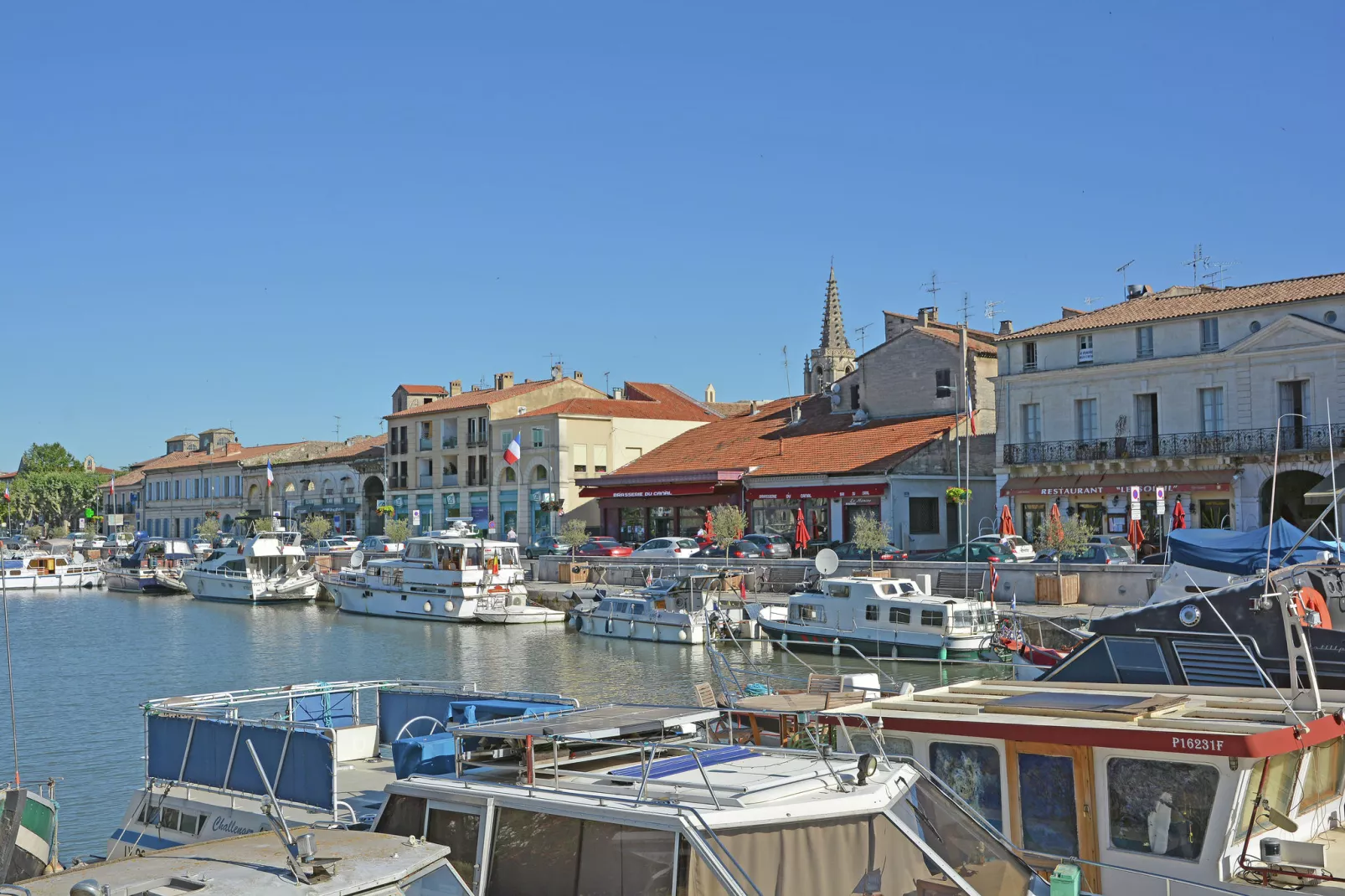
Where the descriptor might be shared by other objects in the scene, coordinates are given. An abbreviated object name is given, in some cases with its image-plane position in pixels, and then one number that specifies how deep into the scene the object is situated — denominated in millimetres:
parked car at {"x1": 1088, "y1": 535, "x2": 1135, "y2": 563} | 41469
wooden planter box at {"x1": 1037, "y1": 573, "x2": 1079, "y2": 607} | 37188
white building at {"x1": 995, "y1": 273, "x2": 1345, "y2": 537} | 41500
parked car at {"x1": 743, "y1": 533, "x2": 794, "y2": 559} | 49094
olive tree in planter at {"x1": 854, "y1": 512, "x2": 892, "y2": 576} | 43594
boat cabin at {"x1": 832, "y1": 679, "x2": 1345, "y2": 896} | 9125
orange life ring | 16739
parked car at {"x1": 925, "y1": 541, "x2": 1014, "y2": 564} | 40844
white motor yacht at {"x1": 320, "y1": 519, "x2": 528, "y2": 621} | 47906
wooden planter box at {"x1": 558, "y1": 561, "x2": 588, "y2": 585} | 52562
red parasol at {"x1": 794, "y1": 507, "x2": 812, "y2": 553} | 47781
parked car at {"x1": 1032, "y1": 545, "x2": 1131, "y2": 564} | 38375
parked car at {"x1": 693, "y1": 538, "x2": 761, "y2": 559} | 49281
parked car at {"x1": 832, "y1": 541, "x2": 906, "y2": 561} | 46147
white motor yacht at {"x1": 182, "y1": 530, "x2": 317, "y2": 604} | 58594
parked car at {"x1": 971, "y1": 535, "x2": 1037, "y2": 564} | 41344
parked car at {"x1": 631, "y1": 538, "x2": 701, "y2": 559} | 50906
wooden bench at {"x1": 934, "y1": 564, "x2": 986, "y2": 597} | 39344
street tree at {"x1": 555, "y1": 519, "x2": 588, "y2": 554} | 55216
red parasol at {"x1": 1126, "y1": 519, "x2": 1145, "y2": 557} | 39094
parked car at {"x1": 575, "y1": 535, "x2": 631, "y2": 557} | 53969
